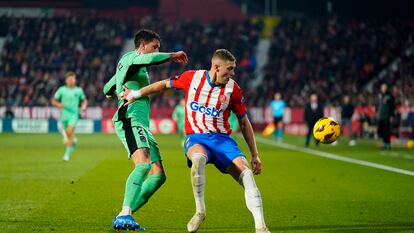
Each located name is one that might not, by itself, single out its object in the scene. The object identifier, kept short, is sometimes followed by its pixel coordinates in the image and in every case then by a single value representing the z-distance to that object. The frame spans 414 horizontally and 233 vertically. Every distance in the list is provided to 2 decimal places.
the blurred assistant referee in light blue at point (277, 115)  34.16
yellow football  10.02
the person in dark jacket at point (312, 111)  31.78
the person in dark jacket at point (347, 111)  34.78
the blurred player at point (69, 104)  21.52
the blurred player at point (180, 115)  34.58
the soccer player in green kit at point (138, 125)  9.20
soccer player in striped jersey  8.52
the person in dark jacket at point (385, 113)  28.36
